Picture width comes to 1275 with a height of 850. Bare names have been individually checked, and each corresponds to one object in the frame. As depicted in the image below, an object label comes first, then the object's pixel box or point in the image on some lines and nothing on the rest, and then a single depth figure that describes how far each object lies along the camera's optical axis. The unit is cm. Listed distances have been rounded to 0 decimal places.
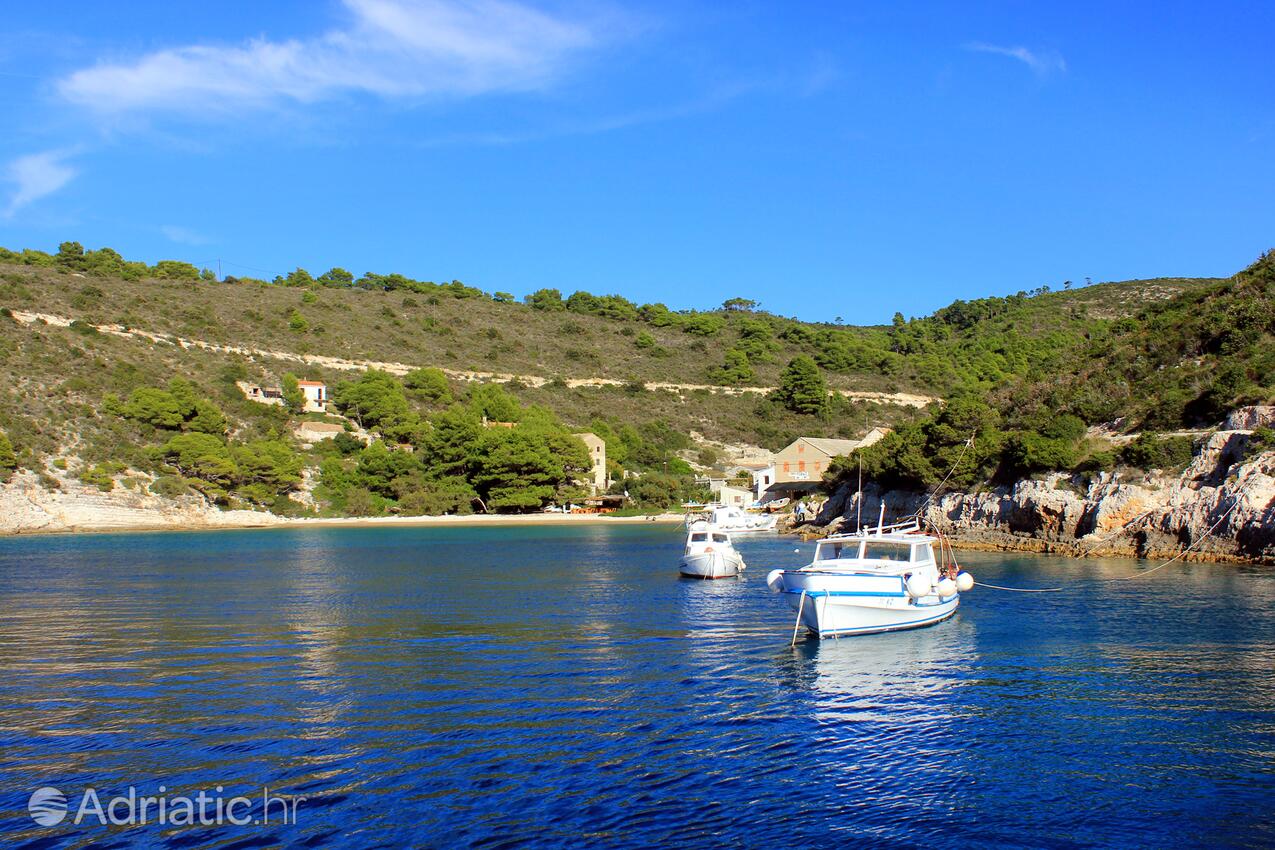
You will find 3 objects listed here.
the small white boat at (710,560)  3662
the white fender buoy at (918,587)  2292
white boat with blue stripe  2169
